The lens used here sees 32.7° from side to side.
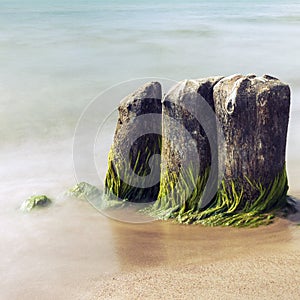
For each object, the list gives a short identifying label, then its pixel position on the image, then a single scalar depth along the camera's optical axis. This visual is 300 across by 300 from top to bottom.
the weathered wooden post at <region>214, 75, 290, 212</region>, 4.29
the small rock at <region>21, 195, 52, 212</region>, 5.49
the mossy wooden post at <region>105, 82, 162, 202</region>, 4.93
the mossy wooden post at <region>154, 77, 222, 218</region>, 4.57
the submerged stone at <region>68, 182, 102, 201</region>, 5.59
